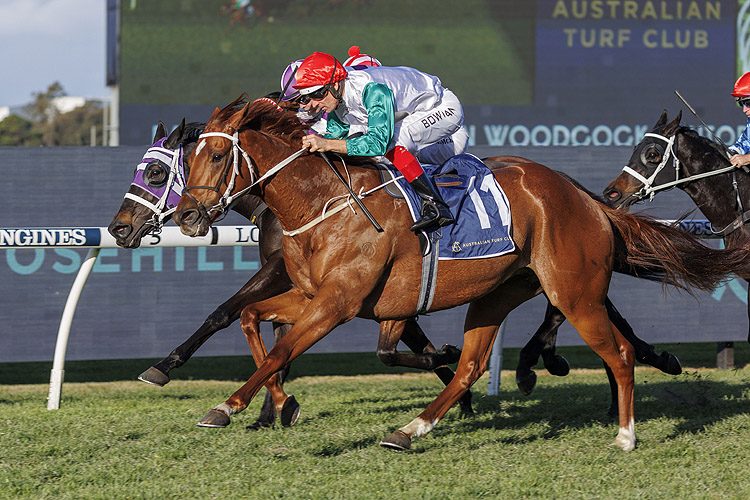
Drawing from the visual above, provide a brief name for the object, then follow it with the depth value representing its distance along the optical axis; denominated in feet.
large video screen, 76.64
